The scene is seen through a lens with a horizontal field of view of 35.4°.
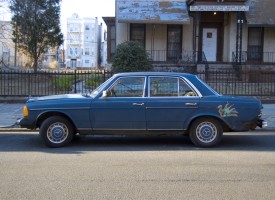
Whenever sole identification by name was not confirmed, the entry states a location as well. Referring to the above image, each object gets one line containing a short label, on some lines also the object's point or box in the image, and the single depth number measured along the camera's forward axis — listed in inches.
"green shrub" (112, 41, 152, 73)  786.8
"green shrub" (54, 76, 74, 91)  746.8
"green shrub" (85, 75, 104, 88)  738.8
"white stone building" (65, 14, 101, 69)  4222.4
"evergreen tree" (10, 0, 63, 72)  1205.1
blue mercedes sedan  348.8
